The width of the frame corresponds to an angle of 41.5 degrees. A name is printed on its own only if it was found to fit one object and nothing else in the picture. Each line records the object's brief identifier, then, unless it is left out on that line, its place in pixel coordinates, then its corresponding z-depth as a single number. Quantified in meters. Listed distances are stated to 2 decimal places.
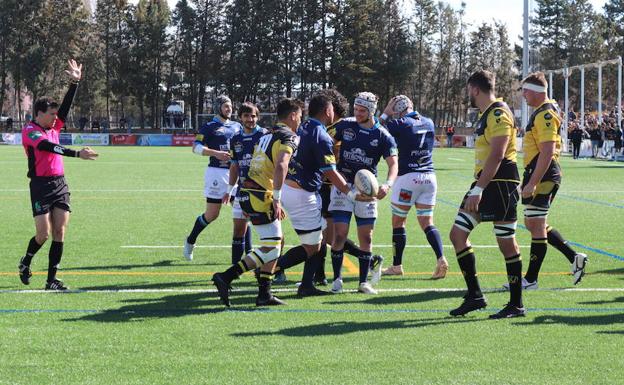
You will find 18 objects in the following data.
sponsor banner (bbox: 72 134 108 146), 61.47
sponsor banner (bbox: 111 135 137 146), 64.59
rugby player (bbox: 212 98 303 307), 7.71
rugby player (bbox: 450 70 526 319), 7.26
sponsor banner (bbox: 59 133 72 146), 60.81
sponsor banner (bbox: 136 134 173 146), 63.56
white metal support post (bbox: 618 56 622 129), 38.07
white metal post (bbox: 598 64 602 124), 40.75
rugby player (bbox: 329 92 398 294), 8.58
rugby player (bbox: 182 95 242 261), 10.85
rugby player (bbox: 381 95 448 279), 9.73
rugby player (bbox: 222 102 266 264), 9.71
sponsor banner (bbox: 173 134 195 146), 63.51
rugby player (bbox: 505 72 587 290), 8.05
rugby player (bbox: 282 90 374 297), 7.77
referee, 8.50
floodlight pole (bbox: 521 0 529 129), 44.56
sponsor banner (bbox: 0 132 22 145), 63.09
